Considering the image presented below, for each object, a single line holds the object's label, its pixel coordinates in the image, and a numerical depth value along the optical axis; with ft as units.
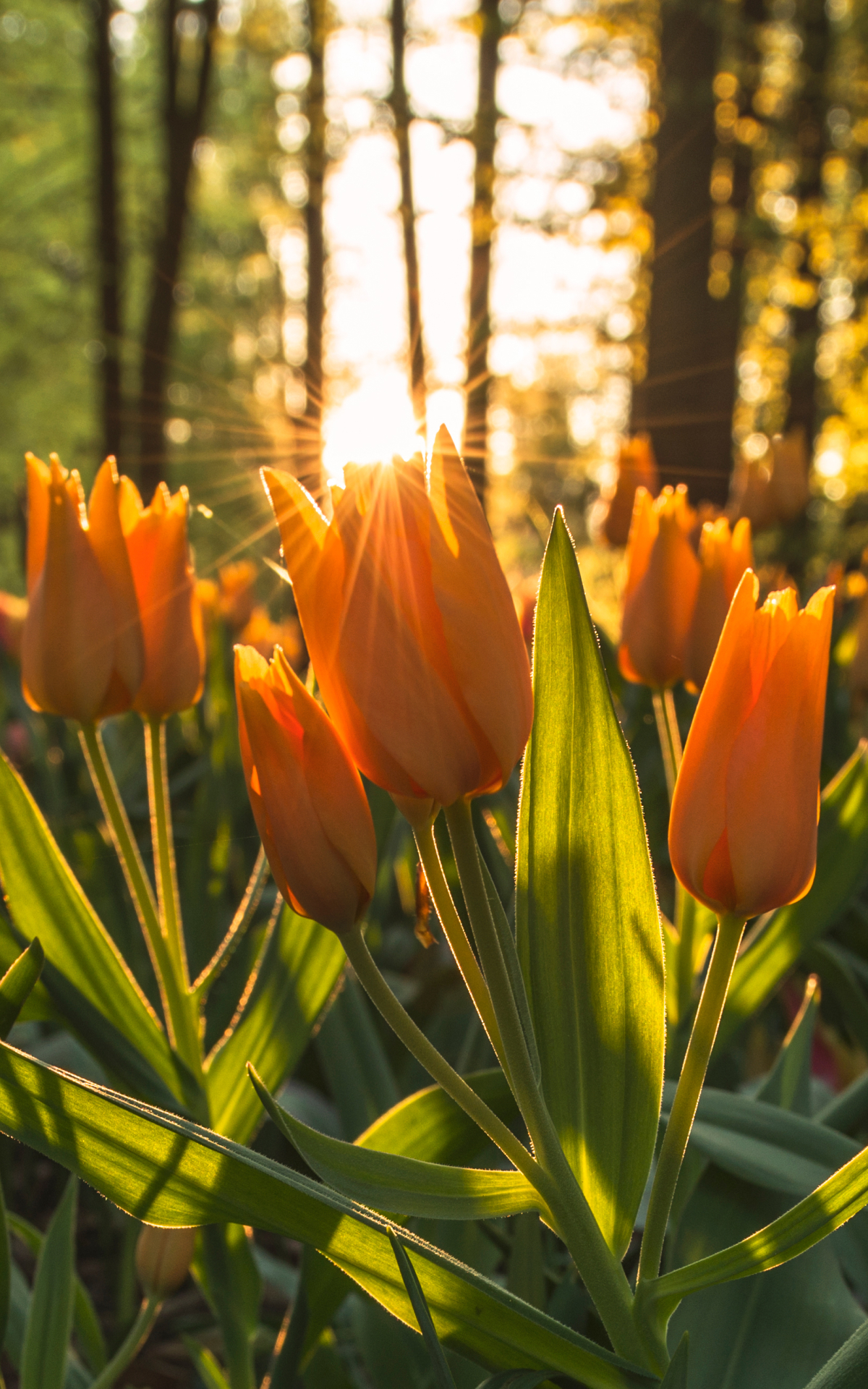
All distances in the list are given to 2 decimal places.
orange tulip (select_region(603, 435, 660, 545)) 6.39
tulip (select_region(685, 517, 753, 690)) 3.21
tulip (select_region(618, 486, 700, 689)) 3.41
